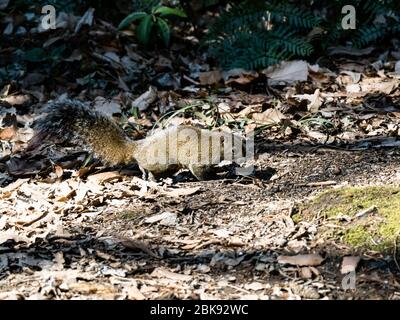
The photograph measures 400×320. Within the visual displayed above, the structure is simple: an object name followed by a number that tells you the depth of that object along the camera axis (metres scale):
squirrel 9.40
